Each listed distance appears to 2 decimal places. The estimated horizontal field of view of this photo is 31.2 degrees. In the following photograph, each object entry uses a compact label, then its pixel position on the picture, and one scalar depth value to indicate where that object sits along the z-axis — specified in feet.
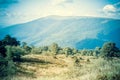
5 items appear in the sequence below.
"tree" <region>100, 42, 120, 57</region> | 195.39
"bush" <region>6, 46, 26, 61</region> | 149.64
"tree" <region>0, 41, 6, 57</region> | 149.86
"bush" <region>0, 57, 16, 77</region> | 71.24
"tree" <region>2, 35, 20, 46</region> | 213.05
